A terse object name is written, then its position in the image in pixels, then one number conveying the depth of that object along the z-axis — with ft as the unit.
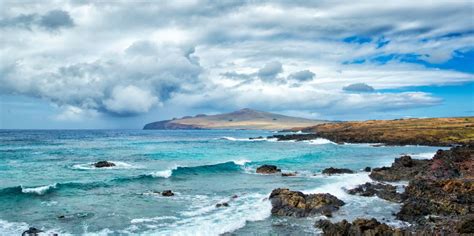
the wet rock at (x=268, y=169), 166.40
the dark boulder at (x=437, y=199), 83.51
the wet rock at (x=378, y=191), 103.05
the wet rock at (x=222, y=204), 101.67
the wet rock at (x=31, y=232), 75.46
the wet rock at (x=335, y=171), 158.71
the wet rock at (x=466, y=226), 64.67
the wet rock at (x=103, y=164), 187.05
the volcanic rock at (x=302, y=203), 89.76
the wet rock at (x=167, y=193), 116.98
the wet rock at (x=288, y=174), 157.17
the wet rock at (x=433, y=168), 130.82
